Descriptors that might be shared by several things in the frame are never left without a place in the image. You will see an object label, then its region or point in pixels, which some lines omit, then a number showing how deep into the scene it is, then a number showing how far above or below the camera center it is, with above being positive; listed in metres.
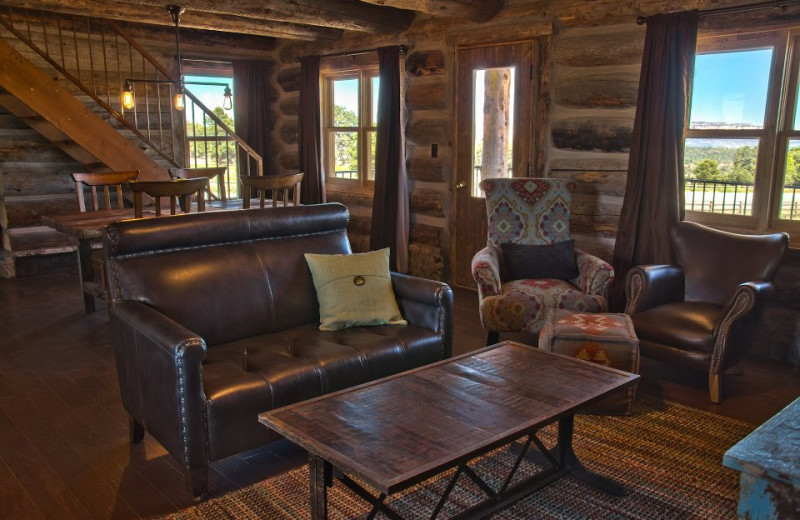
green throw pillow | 3.22 -0.70
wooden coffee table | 1.82 -0.83
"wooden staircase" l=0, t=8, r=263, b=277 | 5.44 +0.36
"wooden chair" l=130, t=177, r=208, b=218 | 4.16 -0.27
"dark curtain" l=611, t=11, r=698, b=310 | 4.12 +0.02
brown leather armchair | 3.35 -0.83
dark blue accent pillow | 4.31 -0.74
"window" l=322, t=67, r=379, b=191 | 6.67 +0.21
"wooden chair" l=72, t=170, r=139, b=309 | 4.74 -0.42
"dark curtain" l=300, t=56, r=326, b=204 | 6.96 +0.15
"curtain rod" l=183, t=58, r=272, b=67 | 7.36 +0.95
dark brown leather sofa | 2.44 -0.79
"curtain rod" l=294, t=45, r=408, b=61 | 5.97 +0.91
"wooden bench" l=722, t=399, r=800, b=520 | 0.92 -0.45
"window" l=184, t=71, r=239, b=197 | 8.19 +0.20
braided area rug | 2.39 -1.29
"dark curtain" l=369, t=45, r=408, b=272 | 6.04 -0.23
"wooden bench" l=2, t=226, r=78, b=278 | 5.97 -0.93
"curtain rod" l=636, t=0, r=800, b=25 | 3.70 +0.80
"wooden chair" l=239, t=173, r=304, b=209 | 4.84 -0.27
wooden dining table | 4.23 -0.53
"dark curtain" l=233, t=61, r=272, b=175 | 7.71 +0.50
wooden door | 5.13 +0.16
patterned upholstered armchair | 3.89 -0.72
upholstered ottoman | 3.16 -0.94
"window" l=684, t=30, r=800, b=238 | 3.97 +0.07
